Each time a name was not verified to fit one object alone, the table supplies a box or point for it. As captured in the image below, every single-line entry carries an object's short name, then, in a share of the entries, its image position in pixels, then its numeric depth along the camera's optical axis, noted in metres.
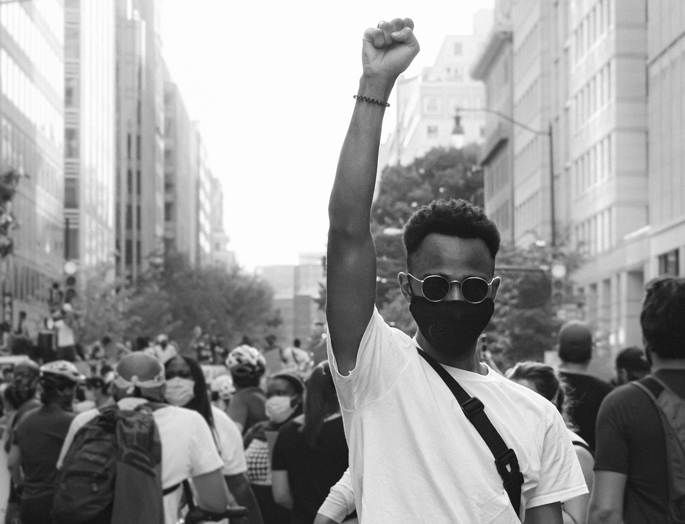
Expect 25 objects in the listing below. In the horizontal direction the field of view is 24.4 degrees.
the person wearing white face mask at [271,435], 10.16
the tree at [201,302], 83.50
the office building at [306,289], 100.61
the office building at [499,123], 92.94
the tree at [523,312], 49.31
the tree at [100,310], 65.06
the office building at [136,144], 130.12
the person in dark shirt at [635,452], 5.65
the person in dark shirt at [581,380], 8.59
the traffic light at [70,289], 32.44
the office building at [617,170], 58.16
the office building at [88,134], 88.75
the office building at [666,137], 45.62
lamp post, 48.75
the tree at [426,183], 91.12
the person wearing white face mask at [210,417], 8.75
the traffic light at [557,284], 40.84
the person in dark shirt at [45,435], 9.96
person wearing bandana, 7.66
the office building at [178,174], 155.88
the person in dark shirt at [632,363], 9.97
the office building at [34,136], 64.81
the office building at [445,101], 142.62
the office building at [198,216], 195.62
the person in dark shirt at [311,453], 7.82
